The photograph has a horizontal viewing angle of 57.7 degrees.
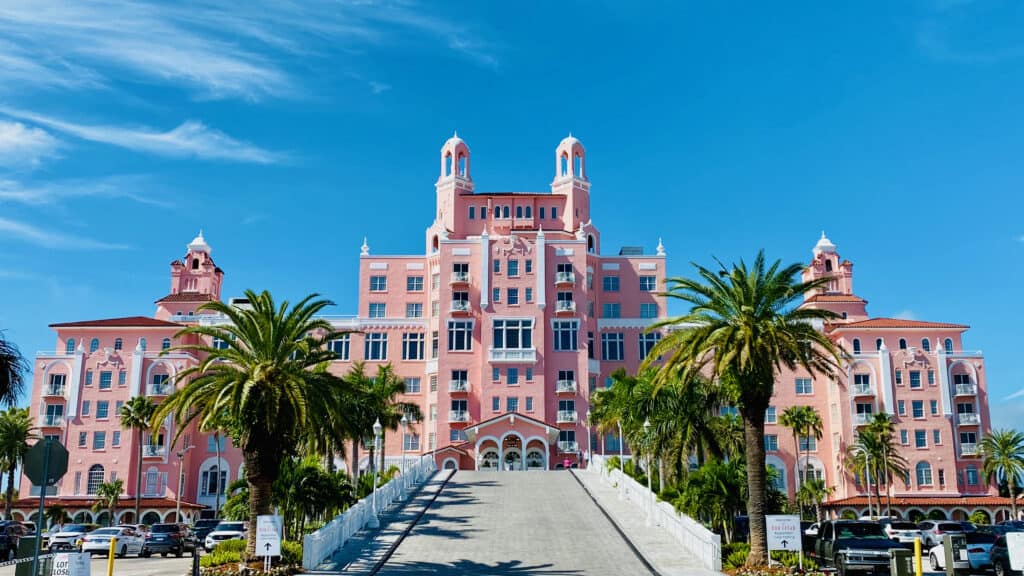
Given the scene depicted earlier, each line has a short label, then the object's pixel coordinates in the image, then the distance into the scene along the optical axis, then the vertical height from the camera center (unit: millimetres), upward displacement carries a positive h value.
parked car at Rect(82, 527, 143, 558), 37375 -2965
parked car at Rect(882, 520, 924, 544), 41056 -2771
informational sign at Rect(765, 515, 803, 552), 26234 -1825
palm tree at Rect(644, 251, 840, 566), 29609 +4102
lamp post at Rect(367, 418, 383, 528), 38219 -1450
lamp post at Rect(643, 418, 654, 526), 37556 -1224
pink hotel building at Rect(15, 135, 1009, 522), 73438 +7501
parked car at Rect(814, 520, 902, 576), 26641 -2287
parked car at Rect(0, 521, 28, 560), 36625 -2818
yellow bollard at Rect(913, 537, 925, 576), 17625 -1763
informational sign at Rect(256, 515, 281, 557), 26969 -1917
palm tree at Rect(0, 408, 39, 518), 66500 +2213
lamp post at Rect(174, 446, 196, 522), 69050 -738
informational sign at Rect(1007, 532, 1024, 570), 16569 -1440
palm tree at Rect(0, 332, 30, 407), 21094 +2138
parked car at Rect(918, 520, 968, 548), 39812 -2695
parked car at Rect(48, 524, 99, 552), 40375 -3029
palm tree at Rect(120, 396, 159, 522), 67375 +3928
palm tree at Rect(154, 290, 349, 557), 29312 +2429
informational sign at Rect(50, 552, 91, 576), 16094 -1633
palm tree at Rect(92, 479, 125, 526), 69562 -1918
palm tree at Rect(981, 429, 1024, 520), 71688 +994
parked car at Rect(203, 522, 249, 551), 40291 -2826
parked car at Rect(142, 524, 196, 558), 40281 -3075
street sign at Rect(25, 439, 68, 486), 14188 +96
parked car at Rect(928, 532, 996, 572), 30984 -2795
